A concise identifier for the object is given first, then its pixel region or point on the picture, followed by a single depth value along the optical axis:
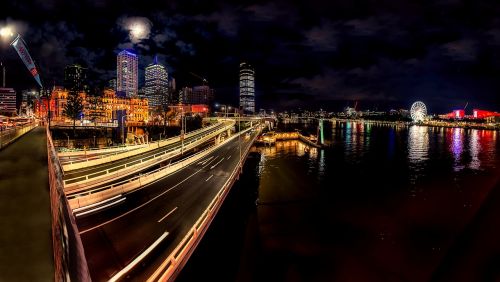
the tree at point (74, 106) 68.44
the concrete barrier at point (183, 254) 9.14
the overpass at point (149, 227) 10.37
